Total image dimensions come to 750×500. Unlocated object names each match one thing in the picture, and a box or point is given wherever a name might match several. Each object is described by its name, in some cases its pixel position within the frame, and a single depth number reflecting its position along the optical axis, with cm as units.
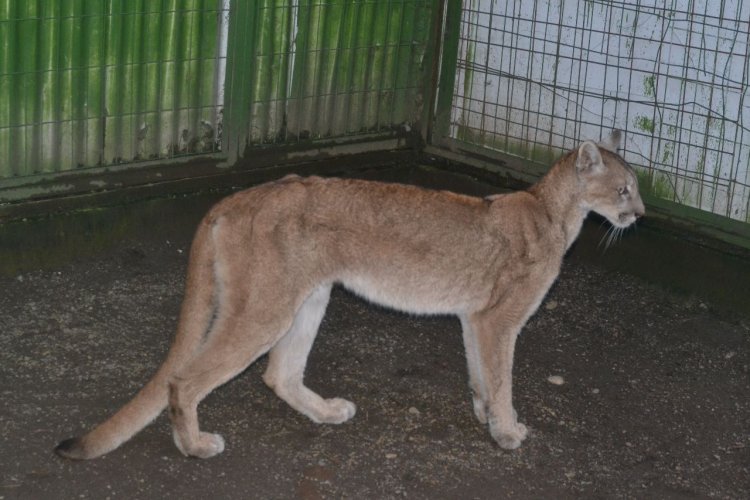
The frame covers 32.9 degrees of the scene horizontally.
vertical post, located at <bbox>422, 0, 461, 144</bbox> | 898
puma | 571
